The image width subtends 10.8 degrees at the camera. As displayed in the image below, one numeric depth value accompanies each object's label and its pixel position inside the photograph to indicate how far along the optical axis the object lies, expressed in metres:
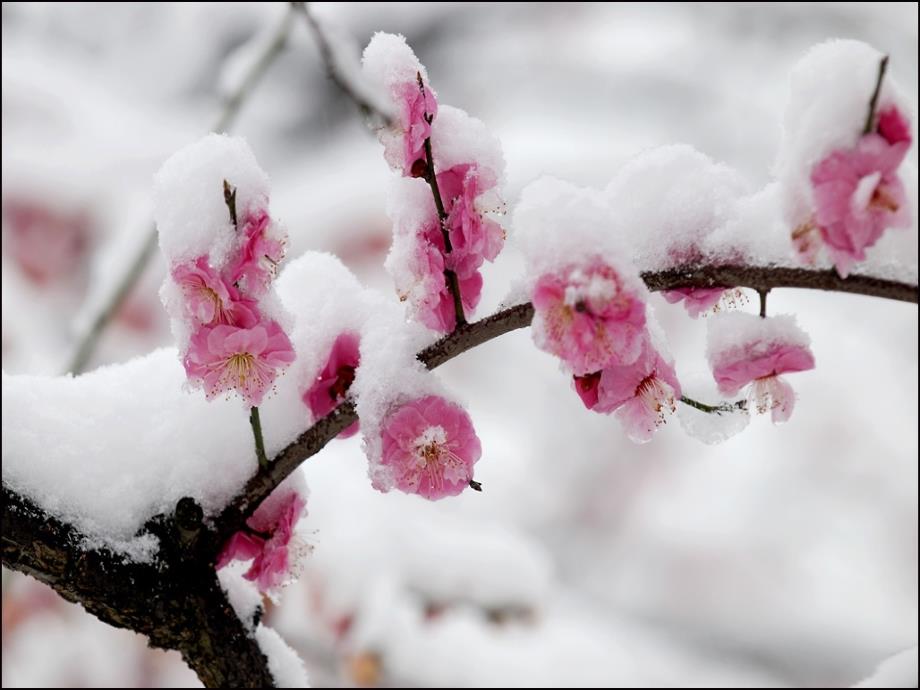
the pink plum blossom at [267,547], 1.20
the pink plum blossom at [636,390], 1.16
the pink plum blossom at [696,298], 1.17
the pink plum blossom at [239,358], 1.15
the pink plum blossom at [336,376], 1.20
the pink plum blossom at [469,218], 1.16
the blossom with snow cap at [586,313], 1.13
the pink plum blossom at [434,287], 1.16
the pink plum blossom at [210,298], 1.15
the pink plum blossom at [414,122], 1.16
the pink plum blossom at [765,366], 1.16
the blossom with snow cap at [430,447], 1.17
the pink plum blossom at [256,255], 1.15
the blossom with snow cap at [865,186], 1.12
